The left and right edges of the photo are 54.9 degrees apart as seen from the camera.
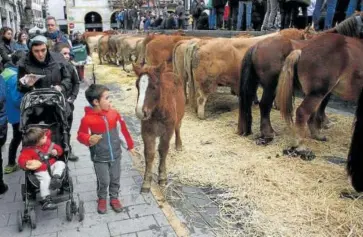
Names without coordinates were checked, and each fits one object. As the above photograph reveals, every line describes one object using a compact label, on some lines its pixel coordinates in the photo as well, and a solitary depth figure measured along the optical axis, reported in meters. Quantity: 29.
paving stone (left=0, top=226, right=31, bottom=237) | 3.53
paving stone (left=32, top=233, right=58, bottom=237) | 3.51
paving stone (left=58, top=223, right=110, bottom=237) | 3.50
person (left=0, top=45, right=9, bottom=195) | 4.20
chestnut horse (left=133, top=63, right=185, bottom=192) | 3.93
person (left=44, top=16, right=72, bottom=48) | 8.31
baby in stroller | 3.49
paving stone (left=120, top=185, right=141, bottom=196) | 4.43
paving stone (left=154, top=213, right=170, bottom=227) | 3.67
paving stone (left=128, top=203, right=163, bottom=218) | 3.91
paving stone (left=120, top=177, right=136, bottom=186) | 4.70
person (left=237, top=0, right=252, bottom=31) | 11.94
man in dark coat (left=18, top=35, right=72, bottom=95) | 4.24
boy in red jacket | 3.69
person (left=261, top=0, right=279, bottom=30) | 9.73
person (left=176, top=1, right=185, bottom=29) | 20.58
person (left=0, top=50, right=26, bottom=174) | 5.06
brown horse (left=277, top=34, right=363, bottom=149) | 5.06
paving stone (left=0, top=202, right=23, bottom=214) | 4.03
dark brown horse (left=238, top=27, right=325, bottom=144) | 5.85
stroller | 3.59
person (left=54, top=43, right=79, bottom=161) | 4.97
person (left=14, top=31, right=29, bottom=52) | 10.34
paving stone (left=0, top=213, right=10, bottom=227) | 3.74
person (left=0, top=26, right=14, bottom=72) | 8.71
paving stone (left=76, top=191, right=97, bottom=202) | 4.27
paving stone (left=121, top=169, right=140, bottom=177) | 4.99
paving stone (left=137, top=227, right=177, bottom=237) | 3.48
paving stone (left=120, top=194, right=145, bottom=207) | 4.15
